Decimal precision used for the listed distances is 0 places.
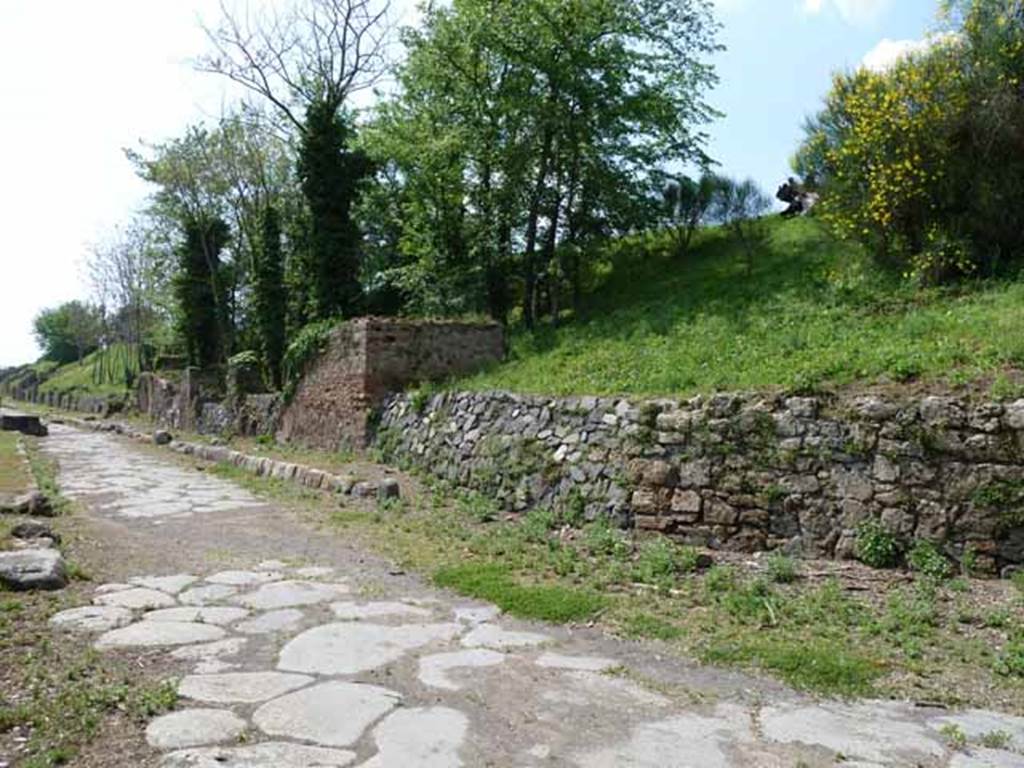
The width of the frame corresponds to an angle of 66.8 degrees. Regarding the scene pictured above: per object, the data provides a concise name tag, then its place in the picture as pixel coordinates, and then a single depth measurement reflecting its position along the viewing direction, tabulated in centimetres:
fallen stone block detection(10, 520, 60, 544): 637
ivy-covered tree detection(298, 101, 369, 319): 1756
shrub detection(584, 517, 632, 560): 633
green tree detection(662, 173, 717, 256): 1723
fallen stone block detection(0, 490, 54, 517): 772
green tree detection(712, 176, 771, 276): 1631
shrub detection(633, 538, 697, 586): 565
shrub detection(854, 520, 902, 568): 556
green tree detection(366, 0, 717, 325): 1538
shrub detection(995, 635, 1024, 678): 393
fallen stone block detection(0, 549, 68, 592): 495
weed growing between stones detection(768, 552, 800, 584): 547
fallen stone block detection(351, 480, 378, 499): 930
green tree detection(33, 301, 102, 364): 5250
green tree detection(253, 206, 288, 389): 2025
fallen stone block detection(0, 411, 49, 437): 2167
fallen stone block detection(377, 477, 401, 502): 908
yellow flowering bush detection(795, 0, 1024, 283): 958
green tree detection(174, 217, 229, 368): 2792
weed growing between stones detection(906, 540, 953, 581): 532
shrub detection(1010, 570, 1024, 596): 502
